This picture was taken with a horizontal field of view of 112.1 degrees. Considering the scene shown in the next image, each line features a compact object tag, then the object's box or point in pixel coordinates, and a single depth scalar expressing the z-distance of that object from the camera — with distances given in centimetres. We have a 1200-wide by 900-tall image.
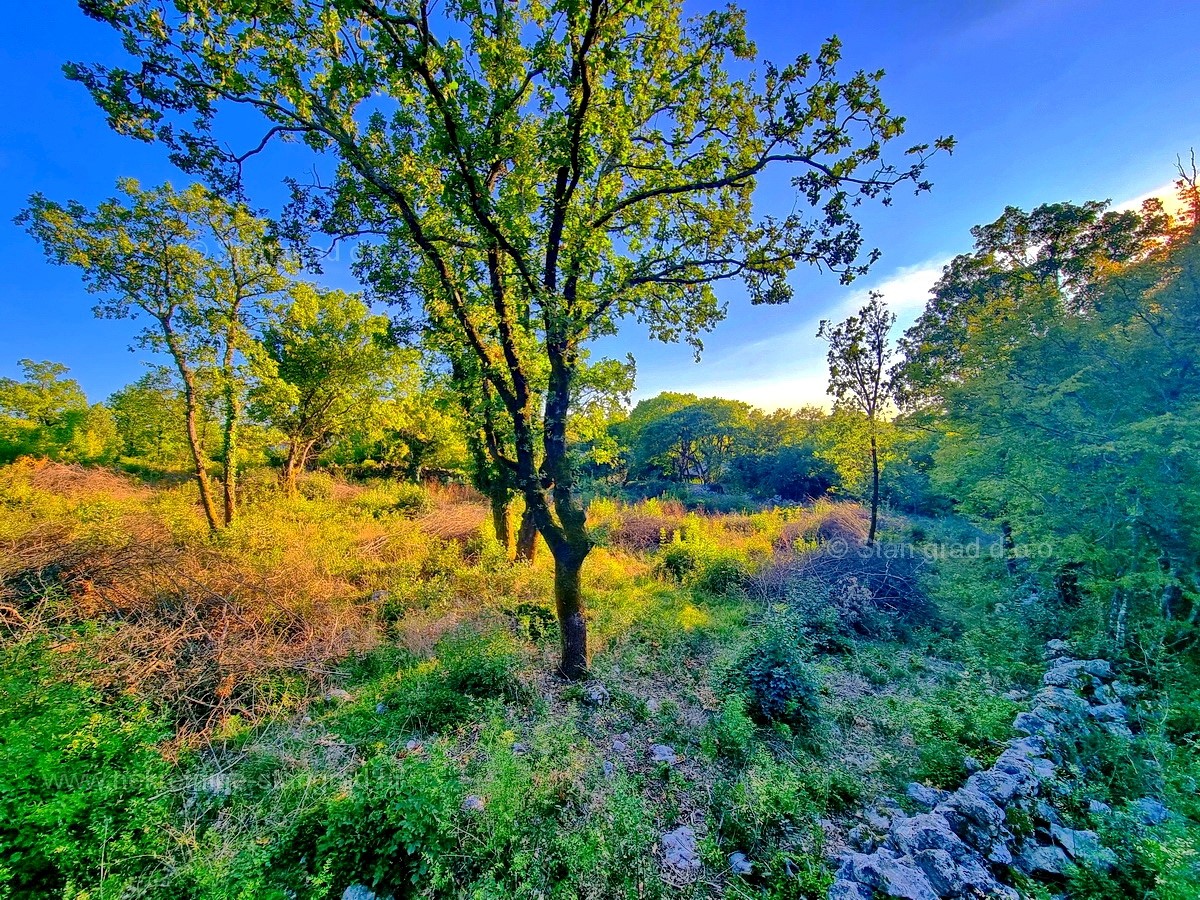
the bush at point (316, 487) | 1516
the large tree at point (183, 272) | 900
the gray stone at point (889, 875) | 254
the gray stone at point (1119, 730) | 413
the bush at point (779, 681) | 467
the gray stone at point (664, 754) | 399
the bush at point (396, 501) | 1306
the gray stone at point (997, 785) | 340
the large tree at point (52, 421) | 1603
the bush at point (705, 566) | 913
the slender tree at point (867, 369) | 1061
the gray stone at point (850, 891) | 250
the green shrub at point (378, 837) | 263
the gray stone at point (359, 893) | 254
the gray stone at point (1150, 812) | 315
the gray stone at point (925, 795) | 356
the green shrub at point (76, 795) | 234
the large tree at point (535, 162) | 389
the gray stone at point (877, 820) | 331
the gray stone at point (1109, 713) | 463
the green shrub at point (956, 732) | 392
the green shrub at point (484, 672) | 495
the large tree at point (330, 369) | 1573
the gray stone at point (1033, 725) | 435
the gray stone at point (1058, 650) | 633
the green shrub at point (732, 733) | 410
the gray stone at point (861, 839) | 307
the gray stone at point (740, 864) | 282
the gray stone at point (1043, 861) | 287
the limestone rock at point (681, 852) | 287
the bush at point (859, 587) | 780
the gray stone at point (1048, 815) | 328
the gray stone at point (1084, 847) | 275
